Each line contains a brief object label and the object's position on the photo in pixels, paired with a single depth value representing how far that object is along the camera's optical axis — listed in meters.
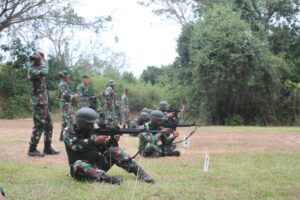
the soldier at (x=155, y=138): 8.79
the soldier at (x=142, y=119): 12.91
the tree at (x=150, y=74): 48.30
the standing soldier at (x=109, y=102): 16.23
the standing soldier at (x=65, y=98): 11.67
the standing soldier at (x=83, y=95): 13.59
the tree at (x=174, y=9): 35.19
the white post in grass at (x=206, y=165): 7.29
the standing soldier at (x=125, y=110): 19.23
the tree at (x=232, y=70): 25.62
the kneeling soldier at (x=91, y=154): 6.28
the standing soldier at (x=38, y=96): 8.88
